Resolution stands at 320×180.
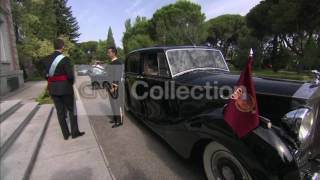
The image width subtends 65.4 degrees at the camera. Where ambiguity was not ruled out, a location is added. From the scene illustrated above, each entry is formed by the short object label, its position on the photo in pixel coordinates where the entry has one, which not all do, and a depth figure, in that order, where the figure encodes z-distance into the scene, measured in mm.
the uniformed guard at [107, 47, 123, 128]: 5844
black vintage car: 2393
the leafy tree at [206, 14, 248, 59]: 50219
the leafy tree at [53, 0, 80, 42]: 39625
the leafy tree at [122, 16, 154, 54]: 46938
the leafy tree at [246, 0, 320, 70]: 24469
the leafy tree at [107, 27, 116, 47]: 90050
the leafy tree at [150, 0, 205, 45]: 38719
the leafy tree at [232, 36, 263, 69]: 33691
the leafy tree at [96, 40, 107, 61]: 73156
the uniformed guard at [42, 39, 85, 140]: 4766
